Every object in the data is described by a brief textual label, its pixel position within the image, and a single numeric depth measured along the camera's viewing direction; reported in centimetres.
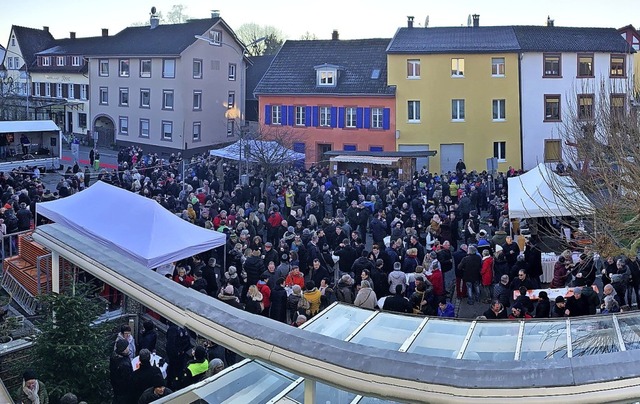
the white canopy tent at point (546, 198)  1583
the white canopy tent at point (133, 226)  1380
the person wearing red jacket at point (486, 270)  1436
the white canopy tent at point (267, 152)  2966
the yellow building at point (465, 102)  3834
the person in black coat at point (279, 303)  1231
